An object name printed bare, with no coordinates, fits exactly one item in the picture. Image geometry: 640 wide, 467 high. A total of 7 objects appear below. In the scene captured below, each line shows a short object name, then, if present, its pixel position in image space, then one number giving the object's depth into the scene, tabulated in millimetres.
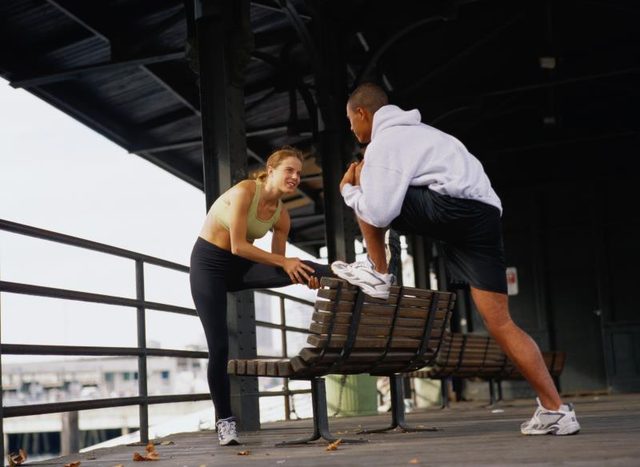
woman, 4910
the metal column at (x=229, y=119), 6816
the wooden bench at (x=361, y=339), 4406
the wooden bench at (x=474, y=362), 9055
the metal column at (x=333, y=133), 10375
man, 4031
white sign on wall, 17906
